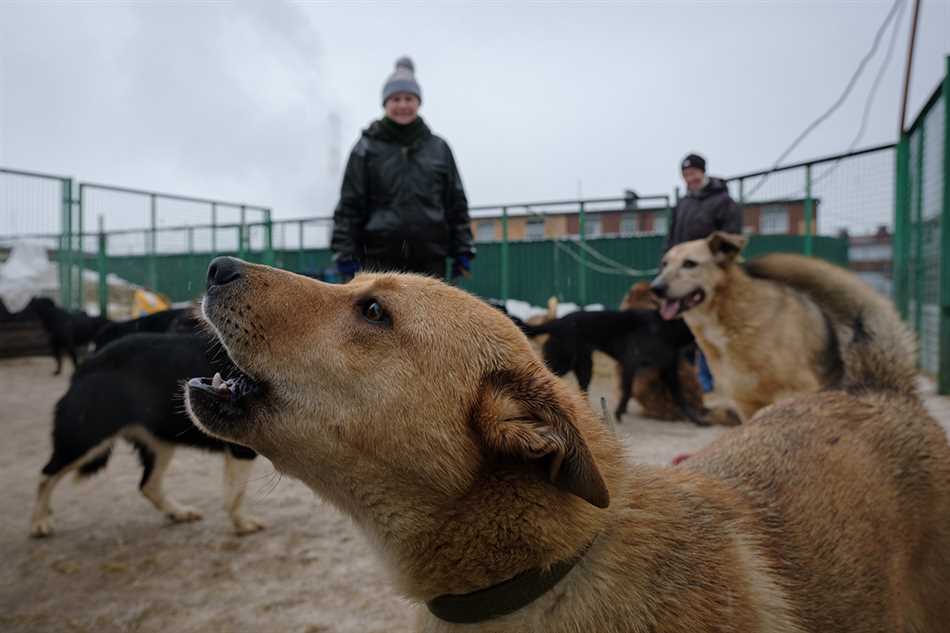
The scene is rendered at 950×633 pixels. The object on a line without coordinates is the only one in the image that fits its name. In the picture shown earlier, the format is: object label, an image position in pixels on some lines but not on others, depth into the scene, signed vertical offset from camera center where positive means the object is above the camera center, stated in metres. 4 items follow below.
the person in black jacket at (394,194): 3.82 +0.72
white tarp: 10.18 +0.44
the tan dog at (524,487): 1.30 -0.45
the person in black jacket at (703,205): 6.05 +1.07
